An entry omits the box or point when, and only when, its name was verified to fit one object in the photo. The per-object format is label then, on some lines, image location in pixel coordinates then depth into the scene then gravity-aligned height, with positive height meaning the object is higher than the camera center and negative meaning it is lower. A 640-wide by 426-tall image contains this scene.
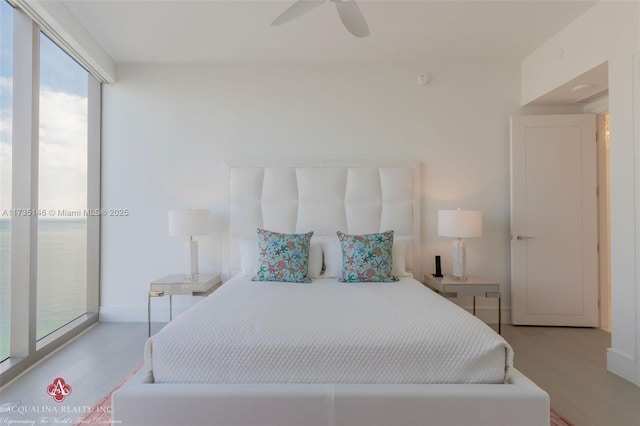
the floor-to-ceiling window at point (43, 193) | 2.36 +0.19
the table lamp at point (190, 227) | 3.03 -0.11
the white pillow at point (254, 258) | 2.95 -0.40
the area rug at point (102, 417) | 1.79 -1.16
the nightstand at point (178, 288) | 2.92 -0.67
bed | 1.43 -0.75
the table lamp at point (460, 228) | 3.02 -0.12
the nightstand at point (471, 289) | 2.90 -0.67
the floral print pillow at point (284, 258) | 2.73 -0.37
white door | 3.29 -0.06
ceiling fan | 2.00 +1.33
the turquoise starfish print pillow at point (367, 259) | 2.72 -0.38
